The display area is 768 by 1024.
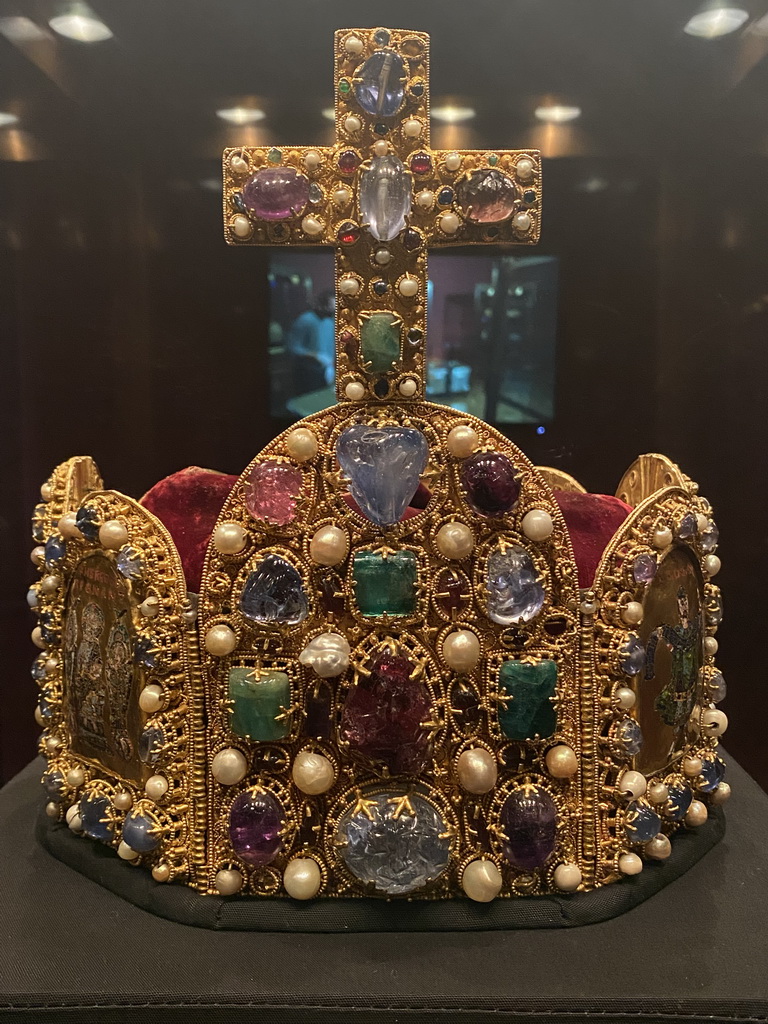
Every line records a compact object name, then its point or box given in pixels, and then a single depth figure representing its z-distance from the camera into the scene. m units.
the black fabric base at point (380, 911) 0.23
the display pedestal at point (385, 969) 0.21
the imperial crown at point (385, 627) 0.23
